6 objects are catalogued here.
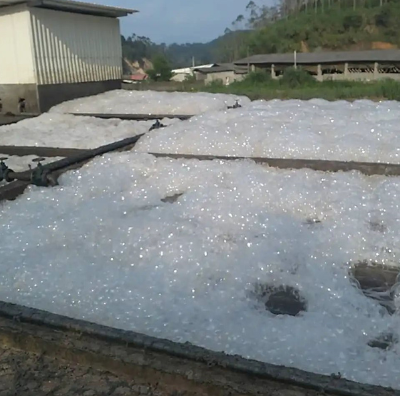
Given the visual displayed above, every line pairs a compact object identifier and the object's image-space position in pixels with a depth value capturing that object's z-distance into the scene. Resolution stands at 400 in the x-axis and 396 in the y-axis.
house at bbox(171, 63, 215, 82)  33.49
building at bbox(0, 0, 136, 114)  7.43
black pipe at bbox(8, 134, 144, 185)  3.89
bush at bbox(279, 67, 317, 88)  15.60
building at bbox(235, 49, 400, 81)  20.50
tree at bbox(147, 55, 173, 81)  27.97
